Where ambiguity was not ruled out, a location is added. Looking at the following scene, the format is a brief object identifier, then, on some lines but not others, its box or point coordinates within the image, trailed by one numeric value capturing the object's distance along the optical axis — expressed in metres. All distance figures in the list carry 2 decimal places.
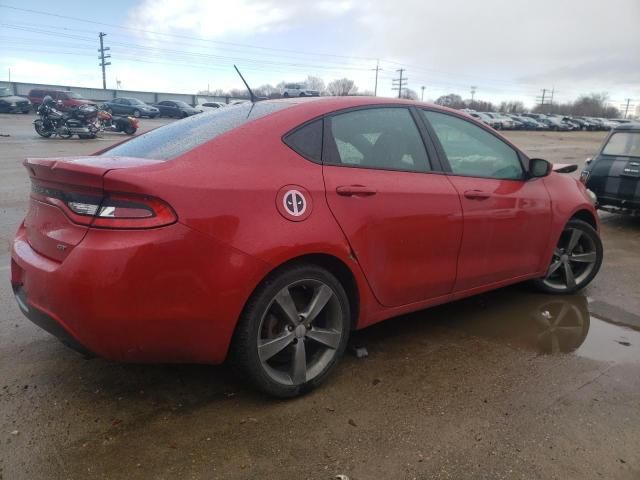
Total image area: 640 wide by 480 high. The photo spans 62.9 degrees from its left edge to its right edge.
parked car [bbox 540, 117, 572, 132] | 60.17
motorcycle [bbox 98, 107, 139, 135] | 22.14
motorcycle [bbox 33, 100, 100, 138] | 19.39
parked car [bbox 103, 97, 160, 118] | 37.59
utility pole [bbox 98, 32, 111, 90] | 73.12
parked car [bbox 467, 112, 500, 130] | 50.72
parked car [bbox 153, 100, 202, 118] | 41.33
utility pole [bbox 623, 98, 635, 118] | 135.25
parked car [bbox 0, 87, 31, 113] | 35.07
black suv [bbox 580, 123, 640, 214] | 7.59
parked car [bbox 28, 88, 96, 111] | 29.00
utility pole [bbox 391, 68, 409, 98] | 98.56
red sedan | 2.29
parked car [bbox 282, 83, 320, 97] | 42.75
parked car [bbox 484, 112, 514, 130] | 53.19
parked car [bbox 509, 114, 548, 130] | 58.09
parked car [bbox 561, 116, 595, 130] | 64.91
